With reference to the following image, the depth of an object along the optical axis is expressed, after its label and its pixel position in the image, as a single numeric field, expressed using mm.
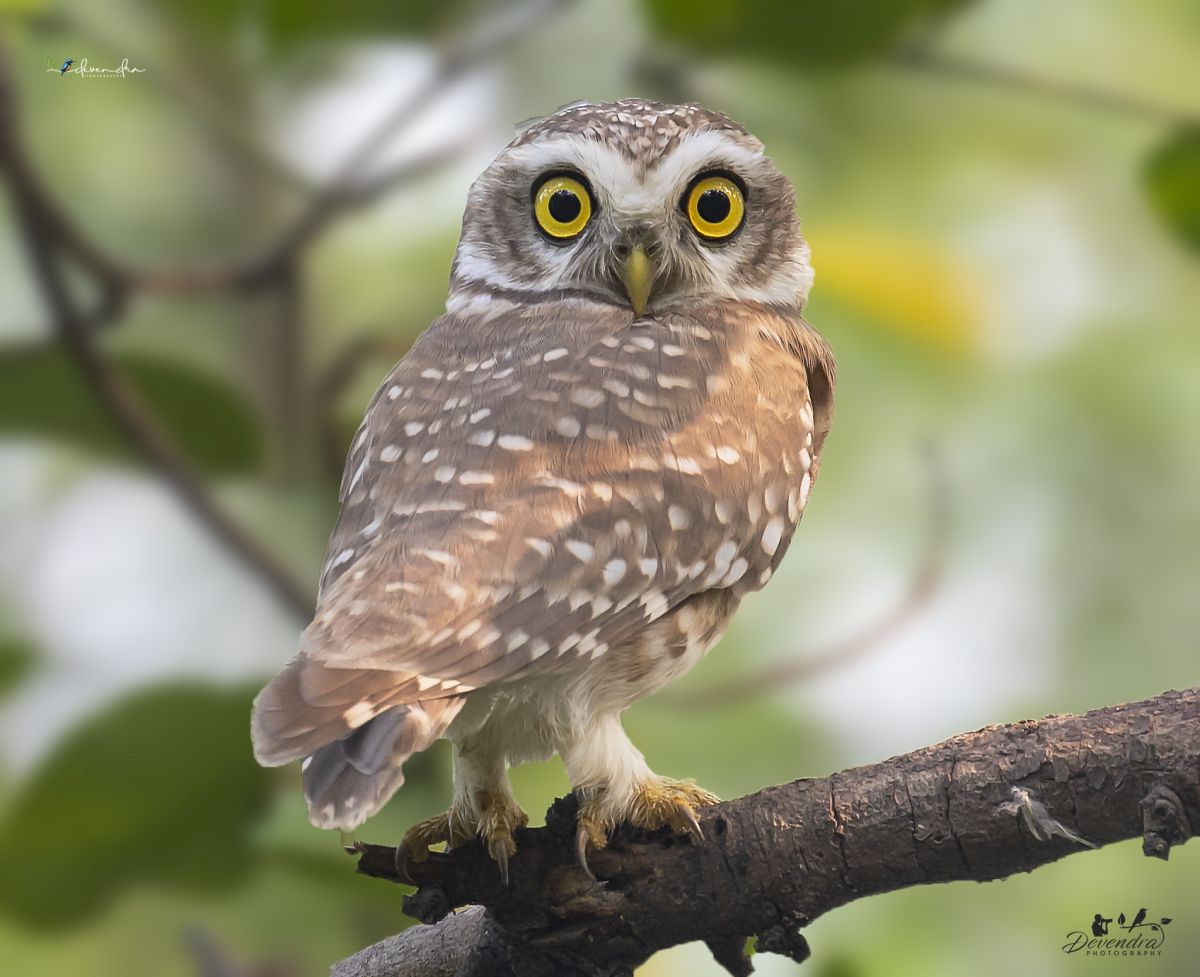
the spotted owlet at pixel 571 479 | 3059
